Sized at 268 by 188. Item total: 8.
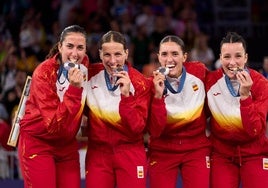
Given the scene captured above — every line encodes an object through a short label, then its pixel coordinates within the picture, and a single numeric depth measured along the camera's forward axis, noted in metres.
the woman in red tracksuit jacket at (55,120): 13.43
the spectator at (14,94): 20.60
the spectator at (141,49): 23.48
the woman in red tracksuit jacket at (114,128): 13.85
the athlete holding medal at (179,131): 14.11
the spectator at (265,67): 20.75
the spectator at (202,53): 23.25
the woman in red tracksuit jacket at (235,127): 14.02
